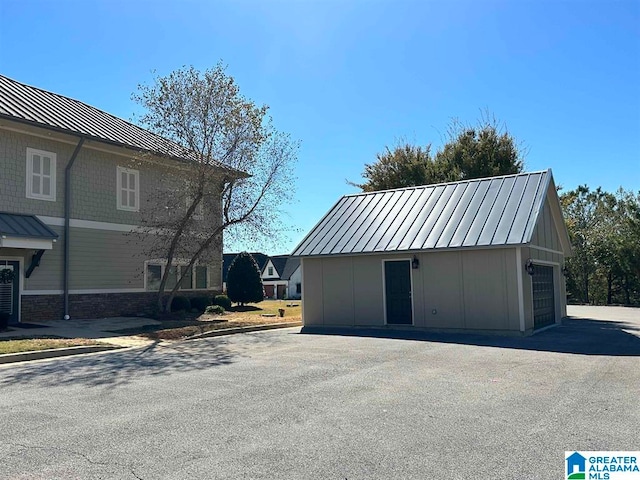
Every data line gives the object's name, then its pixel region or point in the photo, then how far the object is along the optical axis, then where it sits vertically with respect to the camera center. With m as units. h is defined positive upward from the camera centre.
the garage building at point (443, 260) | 14.45 +0.45
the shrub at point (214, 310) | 21.56 -1.21
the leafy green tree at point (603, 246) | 36.28 +1.78
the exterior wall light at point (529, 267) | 14.74 +0.16
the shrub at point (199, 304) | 21.66 -0.96
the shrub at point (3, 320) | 14.36 -0.96
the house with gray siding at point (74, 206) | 16.33 +2.60
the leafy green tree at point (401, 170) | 34.00 +6.85
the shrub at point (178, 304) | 20.77 -0.91
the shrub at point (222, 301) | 23.31 -0.94
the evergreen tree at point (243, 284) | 27.86 -0.25
